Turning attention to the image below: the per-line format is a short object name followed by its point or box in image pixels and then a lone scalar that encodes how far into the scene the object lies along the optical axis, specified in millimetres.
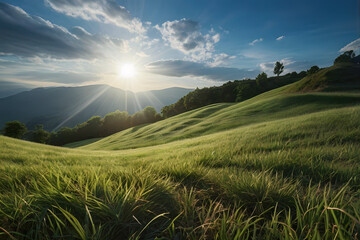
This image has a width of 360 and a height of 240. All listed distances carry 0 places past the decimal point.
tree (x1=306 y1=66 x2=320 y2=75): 56275
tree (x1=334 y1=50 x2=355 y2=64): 71125
